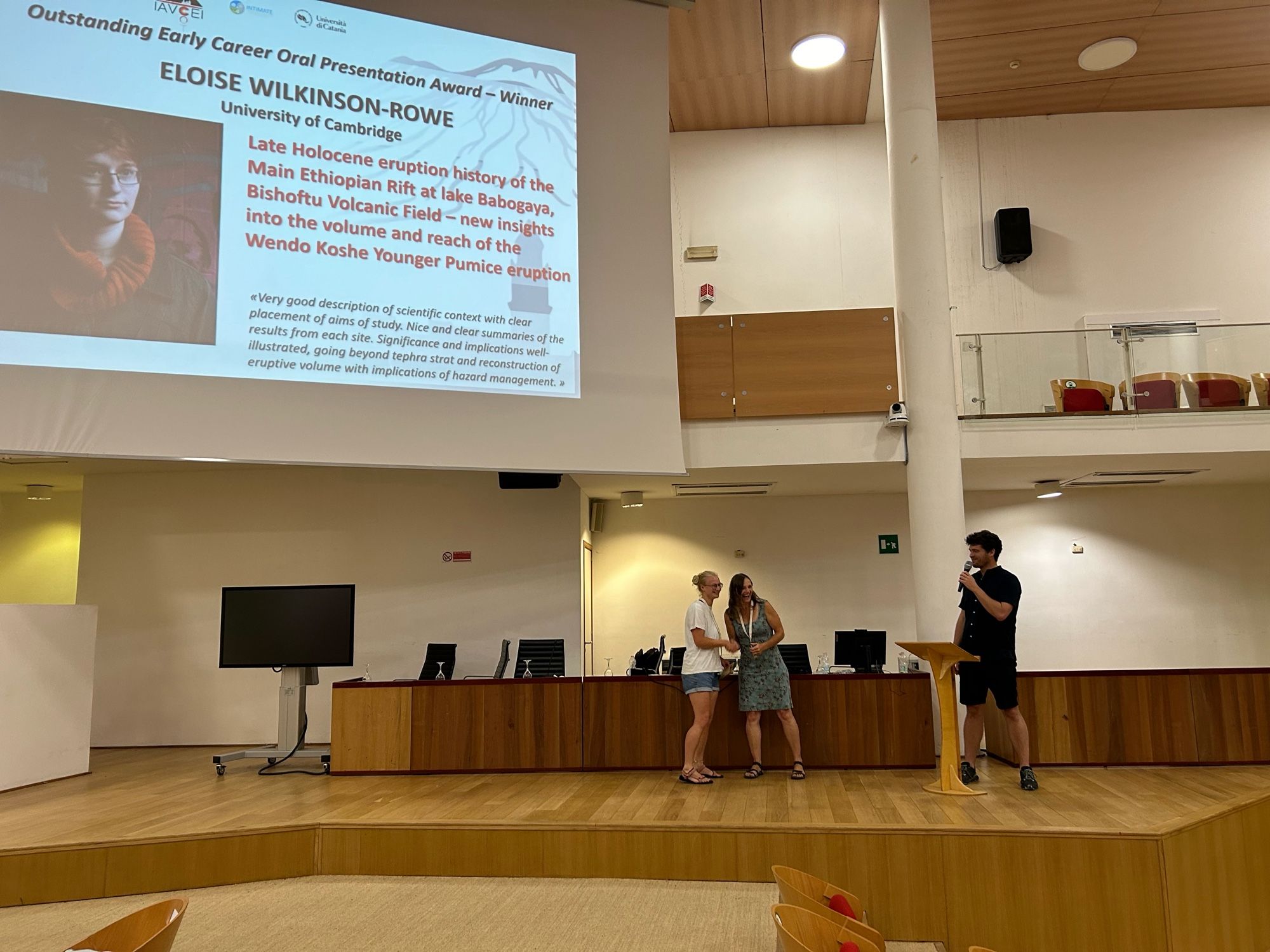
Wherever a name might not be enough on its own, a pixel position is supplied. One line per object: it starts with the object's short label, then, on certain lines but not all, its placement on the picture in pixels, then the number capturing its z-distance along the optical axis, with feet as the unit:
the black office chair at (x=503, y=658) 25.48
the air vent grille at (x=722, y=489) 30.22
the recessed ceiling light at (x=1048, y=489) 31.91
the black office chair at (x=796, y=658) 24.59
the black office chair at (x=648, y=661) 24.45
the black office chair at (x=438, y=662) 25.73
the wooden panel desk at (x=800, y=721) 22.52
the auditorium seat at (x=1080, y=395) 25.72
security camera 24.67
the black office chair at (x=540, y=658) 24.99
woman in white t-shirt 20.93
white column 23.98
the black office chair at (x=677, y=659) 24.56
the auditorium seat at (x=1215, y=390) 25.71
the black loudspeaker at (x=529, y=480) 28.78
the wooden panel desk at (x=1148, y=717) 22.30
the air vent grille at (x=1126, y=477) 29.53
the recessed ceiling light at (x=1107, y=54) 29.63
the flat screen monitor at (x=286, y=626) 23.66
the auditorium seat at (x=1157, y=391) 25.63
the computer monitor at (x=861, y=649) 23.80
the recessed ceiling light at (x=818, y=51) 29.27
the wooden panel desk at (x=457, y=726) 23.24
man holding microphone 18.94
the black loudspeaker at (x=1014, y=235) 32.91
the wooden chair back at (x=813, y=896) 9.05
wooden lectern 18.67
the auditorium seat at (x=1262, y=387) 25.71
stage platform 14.79
